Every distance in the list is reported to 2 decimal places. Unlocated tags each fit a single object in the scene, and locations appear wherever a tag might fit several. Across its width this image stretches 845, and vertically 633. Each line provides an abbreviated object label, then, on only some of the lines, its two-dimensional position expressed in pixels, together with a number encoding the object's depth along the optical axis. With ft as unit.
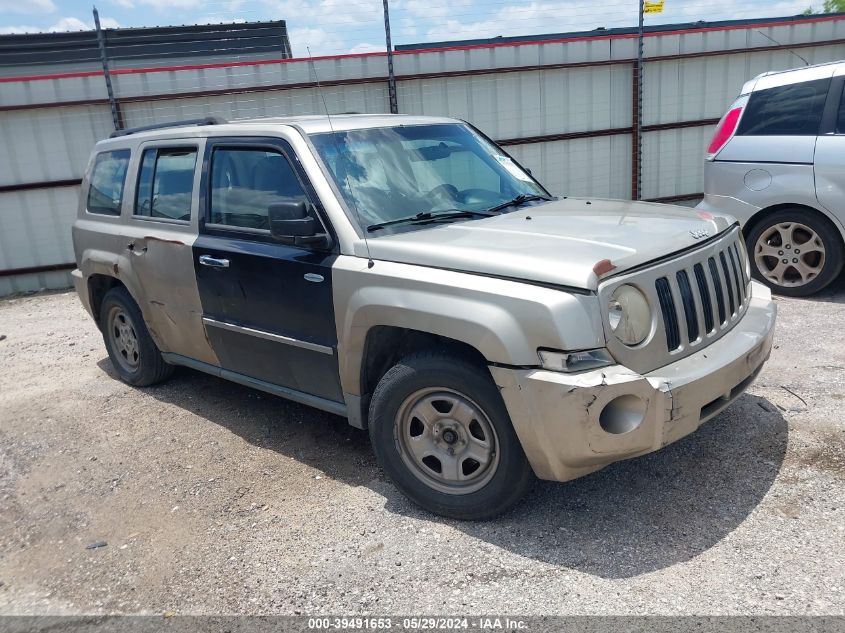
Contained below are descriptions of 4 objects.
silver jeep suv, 9.73
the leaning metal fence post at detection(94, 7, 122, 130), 29.82
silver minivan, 20.79
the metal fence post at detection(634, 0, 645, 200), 35.34
